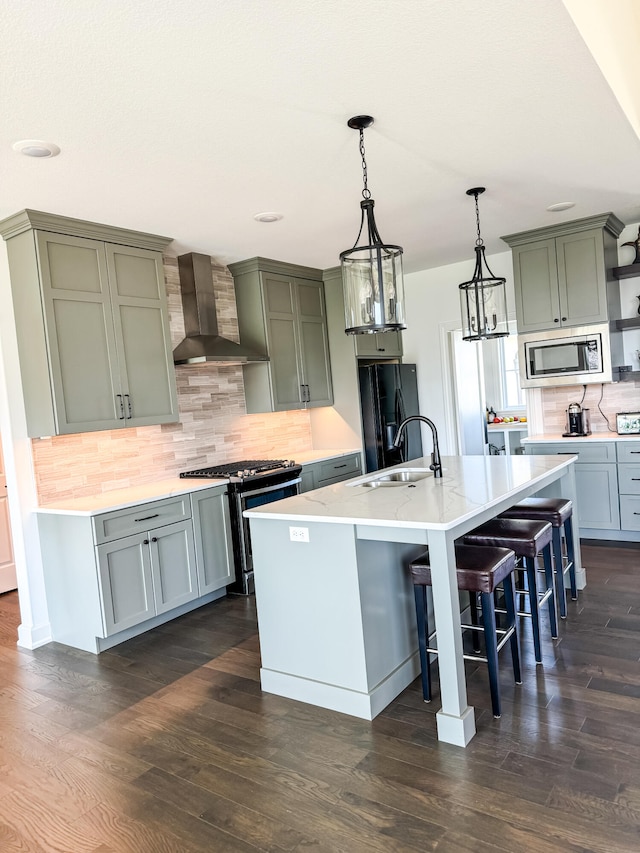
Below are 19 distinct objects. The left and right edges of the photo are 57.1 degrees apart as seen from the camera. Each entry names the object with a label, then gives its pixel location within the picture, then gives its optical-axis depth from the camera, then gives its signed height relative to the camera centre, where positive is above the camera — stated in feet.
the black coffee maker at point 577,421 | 16.65 -1.39
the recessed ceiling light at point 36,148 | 8.43 +3.97
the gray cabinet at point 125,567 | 11.34 -3.17
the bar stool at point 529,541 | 9.53 -2.72
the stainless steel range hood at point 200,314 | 15.12 +2.42
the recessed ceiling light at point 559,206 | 13.80 +3.96
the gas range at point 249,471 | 14.20 -1.70
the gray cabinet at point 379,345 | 18.88 +1.50
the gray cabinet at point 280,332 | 16.84 +1.99
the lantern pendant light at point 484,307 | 10.80 +1.36
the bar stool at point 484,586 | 8.09 -2.86
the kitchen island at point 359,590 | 7.68 -2.90
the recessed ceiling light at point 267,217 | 12.72 +3.99
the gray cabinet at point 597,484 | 15.57 -3.03
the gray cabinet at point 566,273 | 15.48 +2.72
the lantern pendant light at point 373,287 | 8.02 +1.42
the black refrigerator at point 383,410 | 18.60 -0.64
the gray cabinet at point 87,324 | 11.54 +1.94
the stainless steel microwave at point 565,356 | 15.66 +0.47
